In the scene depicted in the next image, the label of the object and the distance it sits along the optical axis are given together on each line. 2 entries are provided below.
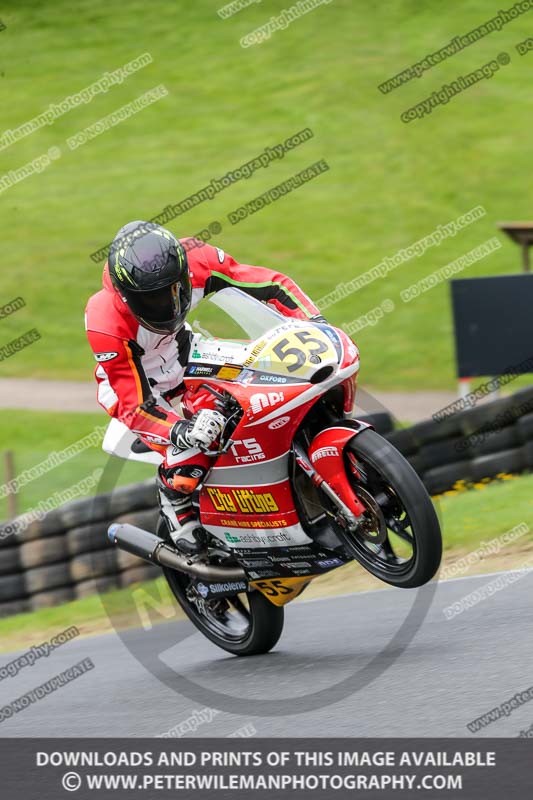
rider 10.45
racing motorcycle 9.73
